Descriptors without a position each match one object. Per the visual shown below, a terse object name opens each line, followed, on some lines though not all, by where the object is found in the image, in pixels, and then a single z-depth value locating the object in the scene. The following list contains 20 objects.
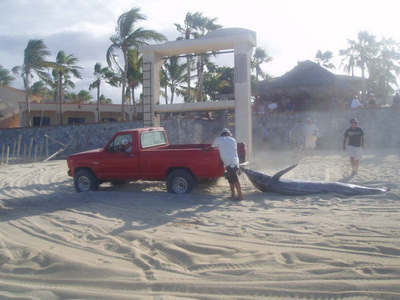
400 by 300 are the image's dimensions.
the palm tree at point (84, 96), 47.68
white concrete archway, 13.99
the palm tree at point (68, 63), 32.62
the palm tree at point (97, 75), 36.66
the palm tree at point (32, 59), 27.09
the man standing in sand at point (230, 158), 7.75
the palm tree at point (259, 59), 38.50
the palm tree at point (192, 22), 26.98
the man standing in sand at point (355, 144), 10.38
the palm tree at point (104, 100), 49.74
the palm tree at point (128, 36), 24.99
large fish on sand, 7.59
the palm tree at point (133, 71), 25.98
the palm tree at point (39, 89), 37.84
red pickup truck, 8.30
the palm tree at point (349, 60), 37.05
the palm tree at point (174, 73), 29.06
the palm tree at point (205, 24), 26.94
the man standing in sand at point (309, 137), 15.79
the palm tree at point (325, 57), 40.64
